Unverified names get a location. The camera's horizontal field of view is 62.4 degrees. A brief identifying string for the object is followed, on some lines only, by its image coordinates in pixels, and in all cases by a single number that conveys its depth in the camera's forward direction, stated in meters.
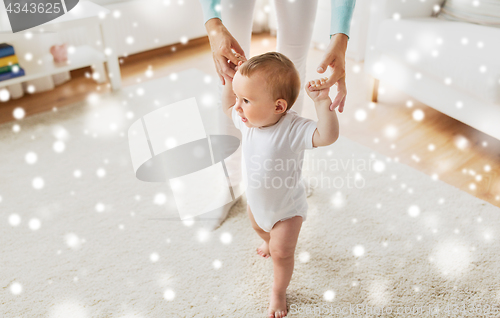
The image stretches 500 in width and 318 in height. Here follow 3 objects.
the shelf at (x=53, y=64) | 1.98
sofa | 1.49
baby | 0.80
